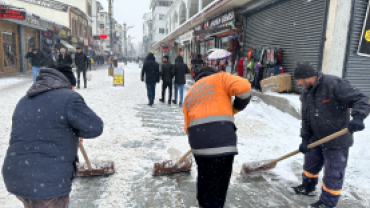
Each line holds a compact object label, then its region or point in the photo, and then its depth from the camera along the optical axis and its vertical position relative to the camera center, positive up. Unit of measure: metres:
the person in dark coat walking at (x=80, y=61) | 11.74 +0.08
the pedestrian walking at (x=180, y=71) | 8.88 -0.19
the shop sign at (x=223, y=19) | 11.63 +2.36
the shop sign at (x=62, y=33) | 25.49 +3.03
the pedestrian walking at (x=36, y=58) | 10.52 +0.17
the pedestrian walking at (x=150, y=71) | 8.53 -0.21
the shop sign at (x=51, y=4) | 24.60 +5.87
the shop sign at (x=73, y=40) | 29.18 +2.71
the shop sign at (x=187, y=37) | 18.17 +2.19
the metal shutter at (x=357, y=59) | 6.45 +0.29
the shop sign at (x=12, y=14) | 13.52 +2.59
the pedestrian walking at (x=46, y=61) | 11.03 +0.06
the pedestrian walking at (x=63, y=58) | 10.75 +0.21
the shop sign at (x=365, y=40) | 6.45 +0.77
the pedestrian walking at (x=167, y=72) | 9.03 -0.24
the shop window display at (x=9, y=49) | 16.72 +0.82
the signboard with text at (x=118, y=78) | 13.44 -0.73
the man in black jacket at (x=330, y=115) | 2.81 -0.52
